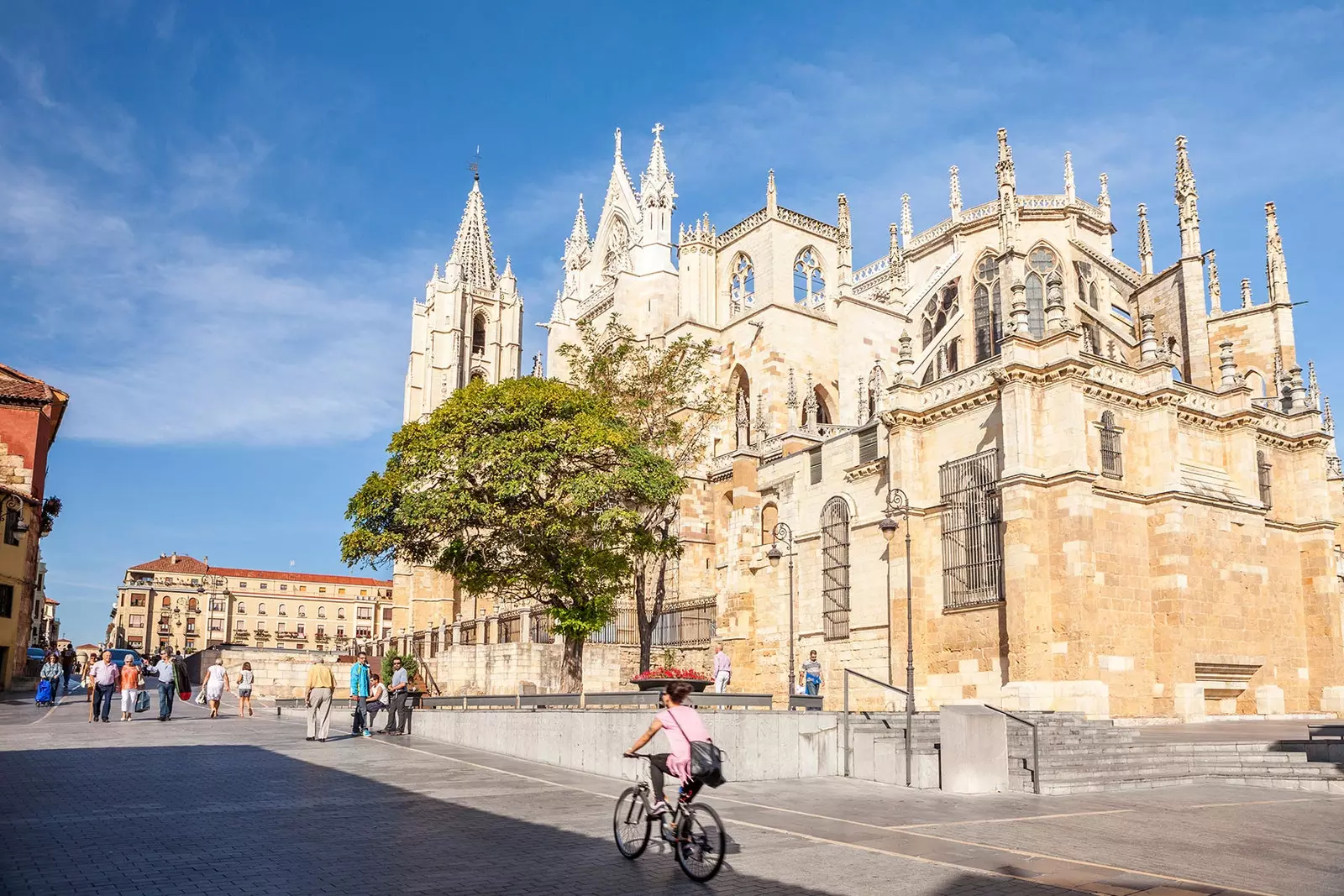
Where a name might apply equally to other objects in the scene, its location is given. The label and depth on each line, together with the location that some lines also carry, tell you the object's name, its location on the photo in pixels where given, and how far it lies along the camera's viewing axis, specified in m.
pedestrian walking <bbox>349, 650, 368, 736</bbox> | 23.53
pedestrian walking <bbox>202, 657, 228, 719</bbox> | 28.67
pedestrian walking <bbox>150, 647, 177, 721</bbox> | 26.12
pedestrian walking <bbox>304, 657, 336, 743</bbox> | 21.27
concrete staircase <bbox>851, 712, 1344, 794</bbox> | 16.23
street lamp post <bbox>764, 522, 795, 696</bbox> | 32.40
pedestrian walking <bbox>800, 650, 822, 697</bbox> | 24.14
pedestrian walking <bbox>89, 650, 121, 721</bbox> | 25.34
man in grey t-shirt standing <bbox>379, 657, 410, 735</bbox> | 23.98
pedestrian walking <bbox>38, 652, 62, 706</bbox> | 30.06
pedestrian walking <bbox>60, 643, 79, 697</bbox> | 38.53
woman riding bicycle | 9.09
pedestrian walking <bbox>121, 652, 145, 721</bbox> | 26.77
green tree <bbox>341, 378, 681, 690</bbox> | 29.36
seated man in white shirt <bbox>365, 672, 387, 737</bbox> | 24.08
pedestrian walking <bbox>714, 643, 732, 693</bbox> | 24.64
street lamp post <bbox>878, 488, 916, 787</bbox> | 22.38
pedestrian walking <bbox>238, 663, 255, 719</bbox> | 30.11
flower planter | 19.16
